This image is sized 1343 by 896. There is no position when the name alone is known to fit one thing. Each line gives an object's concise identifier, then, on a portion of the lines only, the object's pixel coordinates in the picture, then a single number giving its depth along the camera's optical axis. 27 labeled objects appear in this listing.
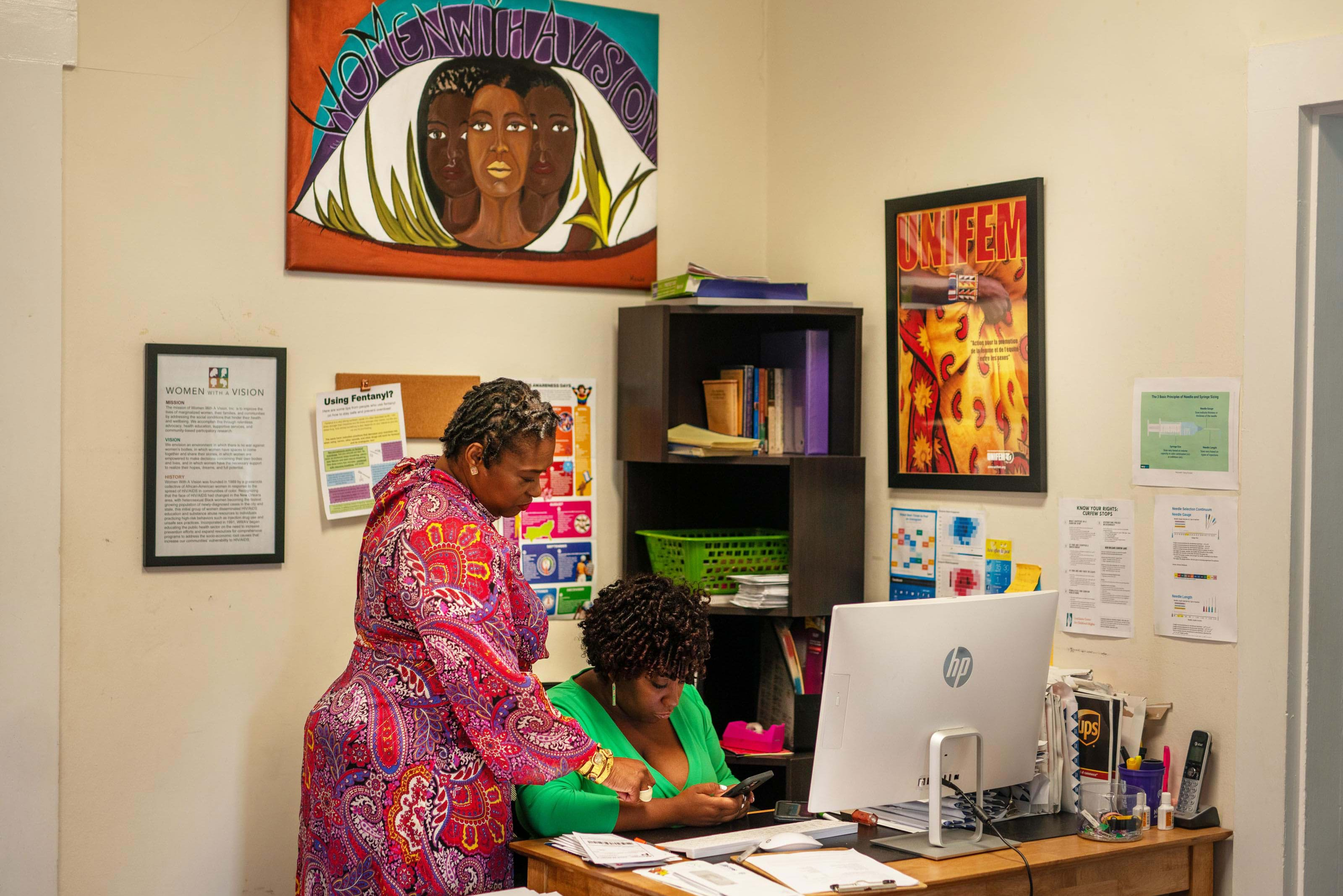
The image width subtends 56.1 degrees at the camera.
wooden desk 2.14
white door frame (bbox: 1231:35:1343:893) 2.34
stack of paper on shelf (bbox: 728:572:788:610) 3.03
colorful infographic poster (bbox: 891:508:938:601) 3.03
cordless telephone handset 2.44
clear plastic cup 2.38
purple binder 3.15
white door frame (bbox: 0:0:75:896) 2.61
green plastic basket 3.08
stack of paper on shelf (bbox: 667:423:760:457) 3.05
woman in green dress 2.38
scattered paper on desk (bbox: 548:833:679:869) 2.15
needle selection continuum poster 2.43
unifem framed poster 2.79
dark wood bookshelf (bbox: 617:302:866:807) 3.05
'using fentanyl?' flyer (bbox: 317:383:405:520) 2.94
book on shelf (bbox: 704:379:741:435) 3.17
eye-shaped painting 2.96
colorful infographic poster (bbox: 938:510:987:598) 2.91
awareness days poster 3.20
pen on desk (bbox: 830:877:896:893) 2.04
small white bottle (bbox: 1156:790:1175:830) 2.44
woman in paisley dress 2.17
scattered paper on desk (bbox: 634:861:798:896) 2.02
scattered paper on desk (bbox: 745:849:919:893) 2.07
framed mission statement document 2.76
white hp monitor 2.23
